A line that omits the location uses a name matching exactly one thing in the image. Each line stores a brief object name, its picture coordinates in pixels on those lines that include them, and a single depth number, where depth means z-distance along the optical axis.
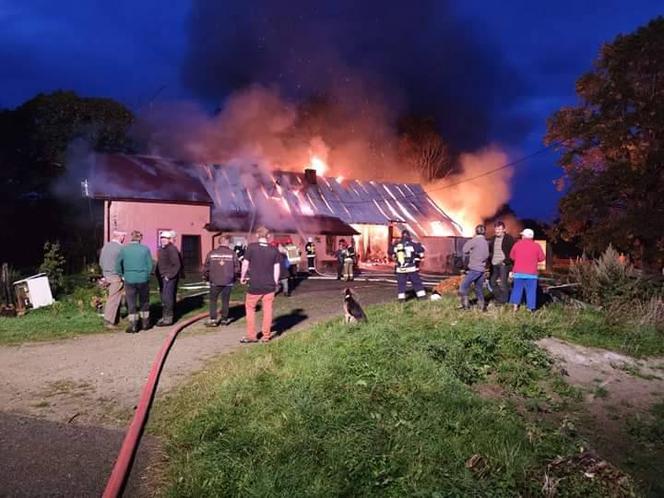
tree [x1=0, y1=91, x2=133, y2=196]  36.06
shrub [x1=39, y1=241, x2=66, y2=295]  13.17
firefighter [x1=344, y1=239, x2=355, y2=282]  20.47
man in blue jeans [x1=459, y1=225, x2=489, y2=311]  10.29
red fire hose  3.56
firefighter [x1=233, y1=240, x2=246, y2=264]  19.92
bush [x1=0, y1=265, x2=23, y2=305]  11.75
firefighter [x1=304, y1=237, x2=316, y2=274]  20.75
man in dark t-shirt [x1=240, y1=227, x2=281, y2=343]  8.40
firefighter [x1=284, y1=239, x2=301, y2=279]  16.73
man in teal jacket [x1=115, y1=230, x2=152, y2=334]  9.47
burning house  24.95
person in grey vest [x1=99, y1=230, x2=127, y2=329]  9.94
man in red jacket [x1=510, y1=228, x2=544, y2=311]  9.77
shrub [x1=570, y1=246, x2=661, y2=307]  10.43
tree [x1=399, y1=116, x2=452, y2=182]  50.22
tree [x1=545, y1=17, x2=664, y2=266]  22.64
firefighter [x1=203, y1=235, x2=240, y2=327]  10.08
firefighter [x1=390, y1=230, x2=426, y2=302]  11.73
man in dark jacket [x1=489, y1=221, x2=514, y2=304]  10.78
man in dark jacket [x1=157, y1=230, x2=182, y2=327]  10.02
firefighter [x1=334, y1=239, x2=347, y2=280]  20.59
